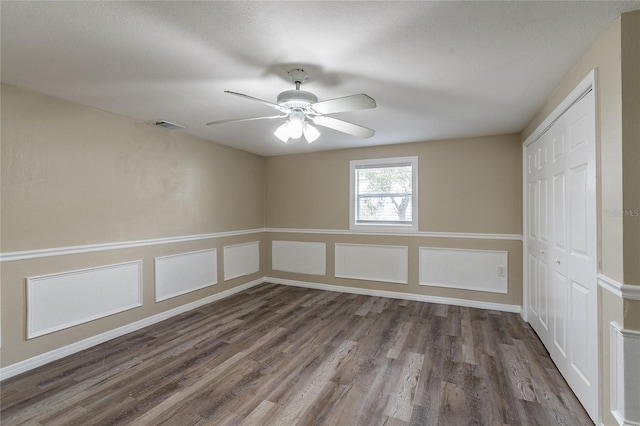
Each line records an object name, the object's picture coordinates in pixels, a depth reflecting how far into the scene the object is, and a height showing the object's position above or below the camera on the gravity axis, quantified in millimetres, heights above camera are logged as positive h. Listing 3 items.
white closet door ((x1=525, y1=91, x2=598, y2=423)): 1823 -250
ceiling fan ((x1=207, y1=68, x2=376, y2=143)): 1961 +764
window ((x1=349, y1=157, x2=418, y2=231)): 4371 +330
